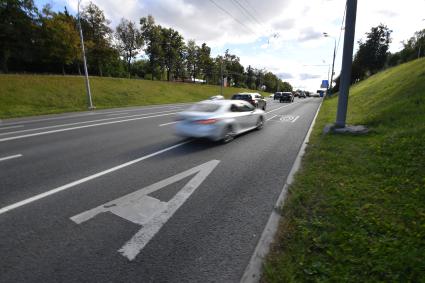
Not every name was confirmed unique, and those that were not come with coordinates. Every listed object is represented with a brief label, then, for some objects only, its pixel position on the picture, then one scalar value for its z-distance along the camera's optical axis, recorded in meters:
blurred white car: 7.59
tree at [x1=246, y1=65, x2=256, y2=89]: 109.62
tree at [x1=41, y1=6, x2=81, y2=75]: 36.69
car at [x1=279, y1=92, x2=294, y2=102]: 36.69
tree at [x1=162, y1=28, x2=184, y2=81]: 63.44
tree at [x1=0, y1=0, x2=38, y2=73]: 38.91
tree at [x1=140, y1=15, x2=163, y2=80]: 57.81
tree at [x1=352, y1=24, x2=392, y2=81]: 46.78
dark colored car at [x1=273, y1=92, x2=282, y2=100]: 39.08
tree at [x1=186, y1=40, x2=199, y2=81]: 72.69
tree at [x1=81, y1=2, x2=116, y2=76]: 44.16
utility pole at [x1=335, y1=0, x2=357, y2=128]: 8.52
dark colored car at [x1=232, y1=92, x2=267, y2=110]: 20.63
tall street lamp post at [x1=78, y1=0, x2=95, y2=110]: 22.81
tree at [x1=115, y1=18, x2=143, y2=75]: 52.48
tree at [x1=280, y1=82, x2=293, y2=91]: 158.27
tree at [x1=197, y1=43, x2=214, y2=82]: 75.31
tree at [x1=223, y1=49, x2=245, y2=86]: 92.48
